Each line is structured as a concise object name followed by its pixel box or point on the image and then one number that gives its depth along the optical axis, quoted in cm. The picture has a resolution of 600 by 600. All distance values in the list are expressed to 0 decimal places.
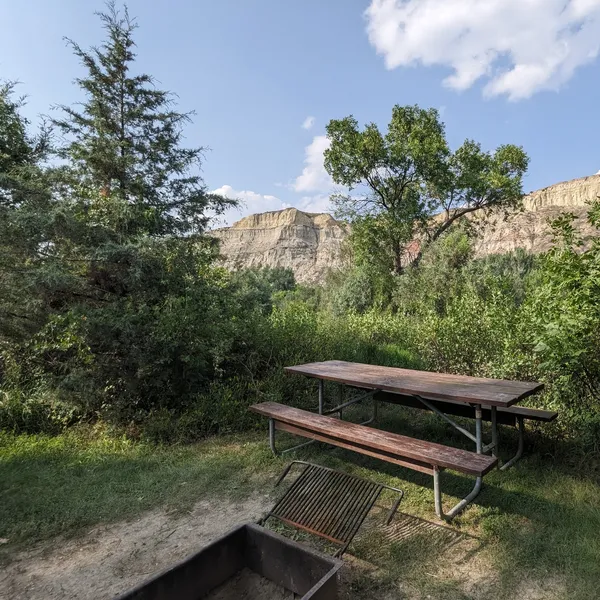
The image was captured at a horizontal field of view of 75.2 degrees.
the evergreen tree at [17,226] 448
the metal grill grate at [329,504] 238
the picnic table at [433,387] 296
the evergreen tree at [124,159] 530
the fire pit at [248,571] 180
